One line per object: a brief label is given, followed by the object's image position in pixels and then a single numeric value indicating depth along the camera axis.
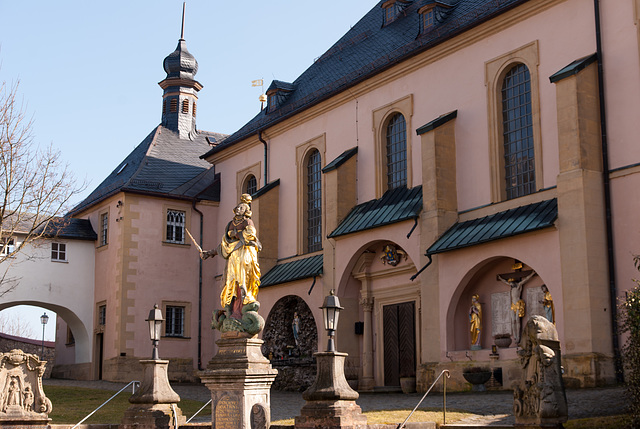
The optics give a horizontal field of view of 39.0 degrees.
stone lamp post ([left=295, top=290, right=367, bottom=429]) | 14.34
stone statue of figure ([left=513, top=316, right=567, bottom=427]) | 12.34
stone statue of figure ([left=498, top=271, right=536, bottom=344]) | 22.11
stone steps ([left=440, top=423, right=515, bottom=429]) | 13.96
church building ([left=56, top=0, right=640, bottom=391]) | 20.52
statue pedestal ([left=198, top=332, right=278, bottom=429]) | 14.05
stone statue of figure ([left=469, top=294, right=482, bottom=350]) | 23.14
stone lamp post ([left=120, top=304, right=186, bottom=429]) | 16.83
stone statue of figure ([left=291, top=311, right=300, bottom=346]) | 30.20
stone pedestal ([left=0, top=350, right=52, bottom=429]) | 16.61
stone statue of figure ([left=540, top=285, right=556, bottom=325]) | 21.00
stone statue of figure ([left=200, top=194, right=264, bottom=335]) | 14.40
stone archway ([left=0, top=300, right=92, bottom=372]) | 35.25
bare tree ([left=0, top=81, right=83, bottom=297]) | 26.50
